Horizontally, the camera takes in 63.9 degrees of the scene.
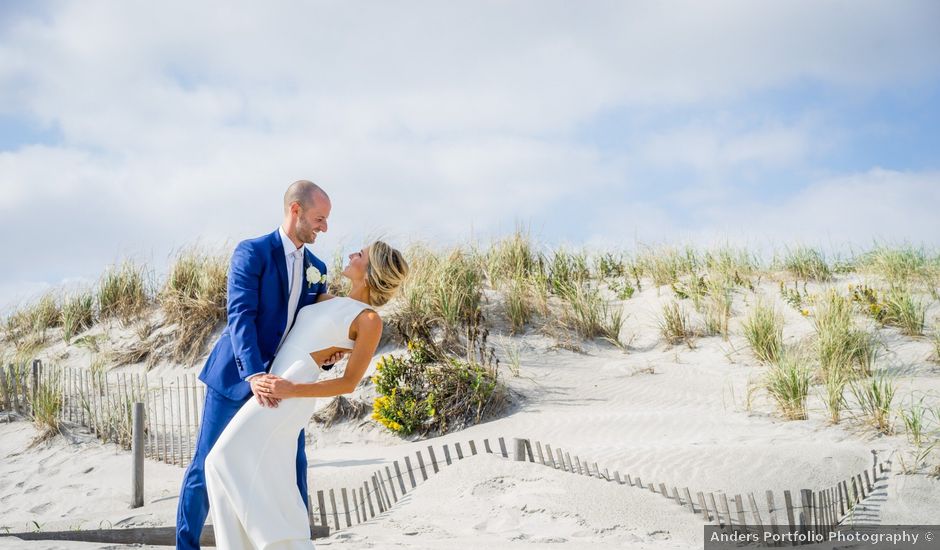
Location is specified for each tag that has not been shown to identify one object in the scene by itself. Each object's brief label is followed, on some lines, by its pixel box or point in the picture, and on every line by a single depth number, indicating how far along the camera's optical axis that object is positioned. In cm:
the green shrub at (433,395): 928
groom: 339
